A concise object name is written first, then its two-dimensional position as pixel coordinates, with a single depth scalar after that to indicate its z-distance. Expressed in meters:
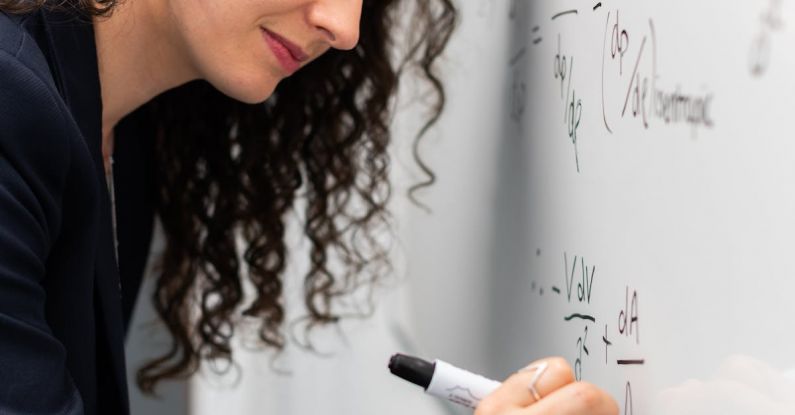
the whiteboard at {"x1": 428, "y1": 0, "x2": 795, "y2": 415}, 0.81
